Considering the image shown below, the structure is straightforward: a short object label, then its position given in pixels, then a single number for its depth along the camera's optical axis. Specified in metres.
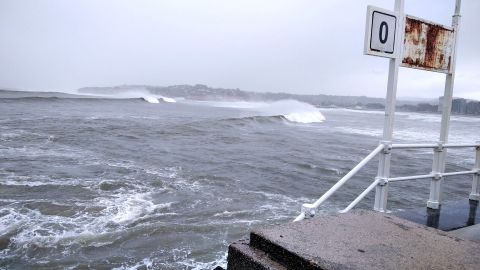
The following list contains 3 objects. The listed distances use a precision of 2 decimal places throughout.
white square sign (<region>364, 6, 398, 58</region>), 3.67
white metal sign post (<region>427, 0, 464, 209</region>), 4.63
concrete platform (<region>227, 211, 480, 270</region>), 2.10
